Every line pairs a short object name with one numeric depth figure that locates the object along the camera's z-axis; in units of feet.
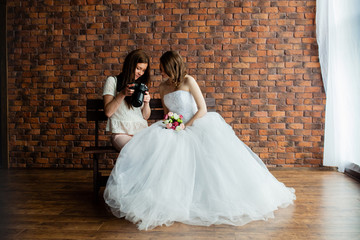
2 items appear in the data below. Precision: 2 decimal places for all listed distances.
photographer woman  8.11
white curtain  10.26
